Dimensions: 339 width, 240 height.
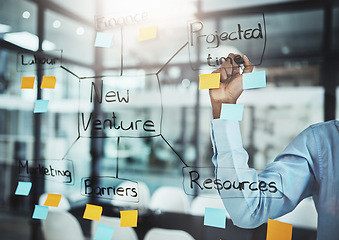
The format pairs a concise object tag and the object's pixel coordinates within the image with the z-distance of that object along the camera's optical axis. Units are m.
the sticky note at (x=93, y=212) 1.36
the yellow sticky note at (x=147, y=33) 1.33
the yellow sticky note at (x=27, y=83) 1.47
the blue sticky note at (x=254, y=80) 1.11
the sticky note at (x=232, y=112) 1.12
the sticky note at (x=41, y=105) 1.48
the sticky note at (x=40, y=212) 1.44
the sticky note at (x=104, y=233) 1.36
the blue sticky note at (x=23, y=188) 1.49
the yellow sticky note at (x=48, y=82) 1.44
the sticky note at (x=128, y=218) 1.32
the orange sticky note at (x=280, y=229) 1.09
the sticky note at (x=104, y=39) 1.38
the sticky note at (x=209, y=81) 1.16
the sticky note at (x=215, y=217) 1.16
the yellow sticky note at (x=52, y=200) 1.41
